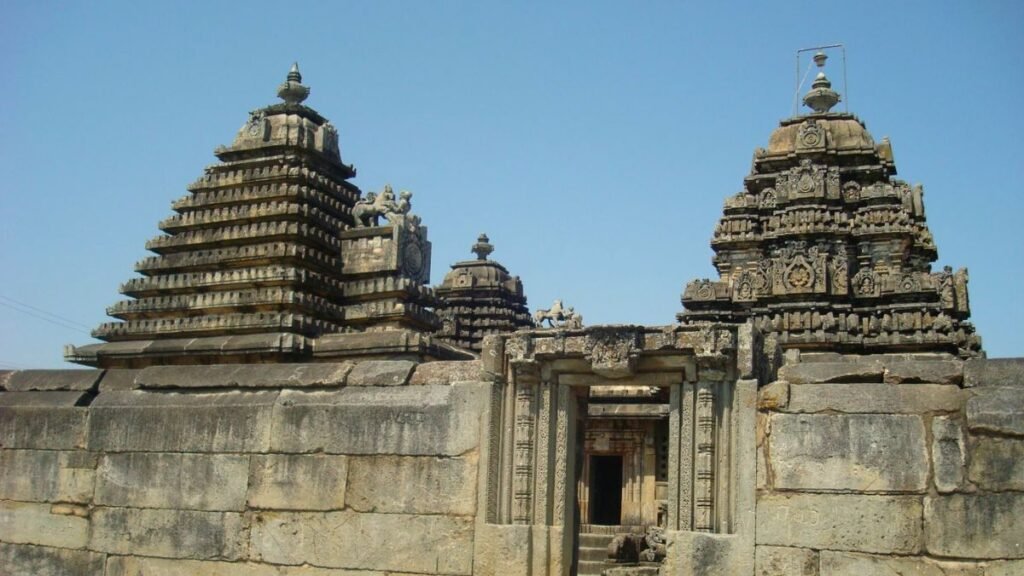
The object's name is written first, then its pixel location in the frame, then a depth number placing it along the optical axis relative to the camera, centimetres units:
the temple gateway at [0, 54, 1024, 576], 833
